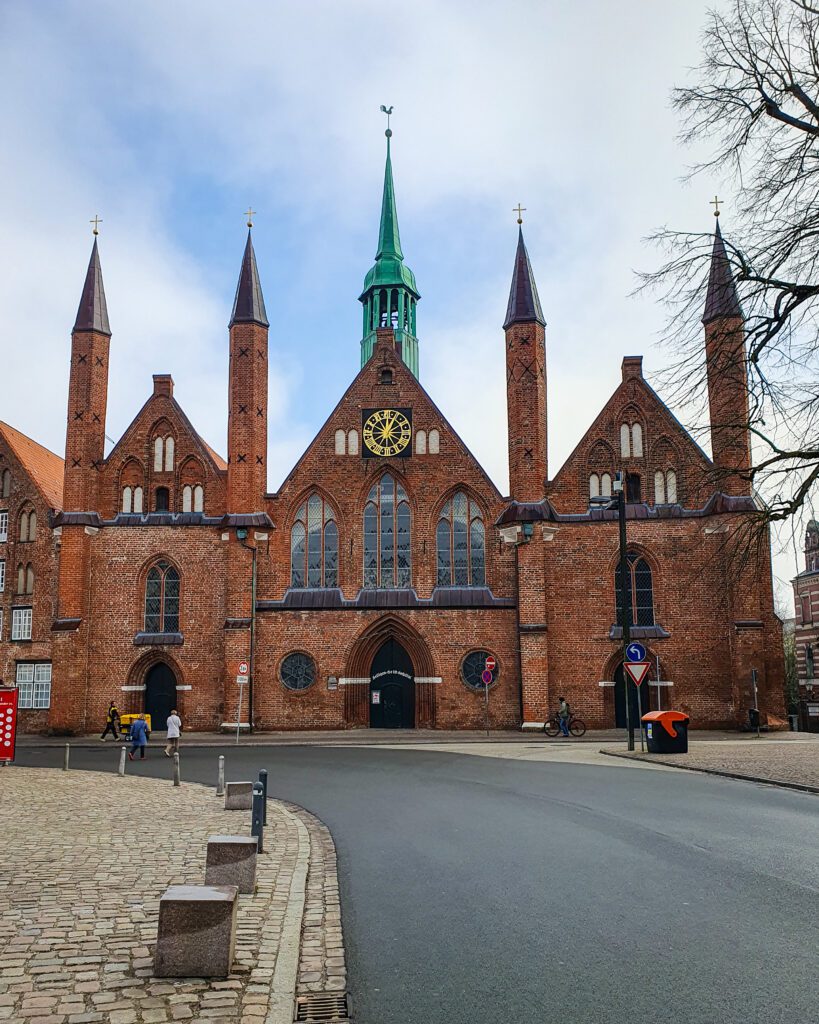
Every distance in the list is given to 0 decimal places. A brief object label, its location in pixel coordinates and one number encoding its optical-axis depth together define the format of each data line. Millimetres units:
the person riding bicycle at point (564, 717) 32375
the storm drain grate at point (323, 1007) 5586
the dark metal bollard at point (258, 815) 10875
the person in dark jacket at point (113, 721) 33156
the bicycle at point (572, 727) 32938
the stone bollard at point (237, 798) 14328
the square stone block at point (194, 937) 6109
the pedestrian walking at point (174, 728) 24547
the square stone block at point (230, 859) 8266
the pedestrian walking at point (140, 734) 24922
